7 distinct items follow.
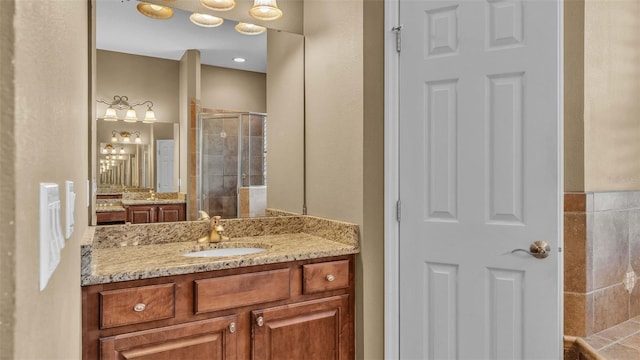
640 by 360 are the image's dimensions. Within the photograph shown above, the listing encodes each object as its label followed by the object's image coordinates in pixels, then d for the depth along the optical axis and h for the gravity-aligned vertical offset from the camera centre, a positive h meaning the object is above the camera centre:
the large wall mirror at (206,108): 2.07 +0.40
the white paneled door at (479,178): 1.65 +0.00
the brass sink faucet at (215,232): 2.15 -0.29
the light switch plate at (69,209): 0.75 -0.06
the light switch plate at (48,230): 0.46 -0.07
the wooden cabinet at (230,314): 1.50 -0.57
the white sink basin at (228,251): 2.06 -0.39
